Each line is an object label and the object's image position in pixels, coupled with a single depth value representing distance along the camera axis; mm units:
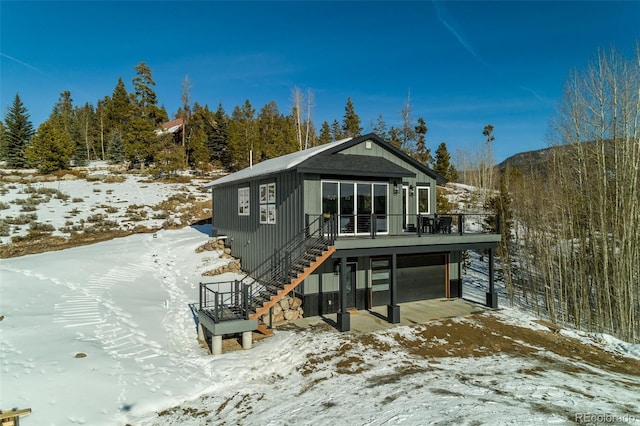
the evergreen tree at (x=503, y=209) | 22225
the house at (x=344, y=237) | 10578
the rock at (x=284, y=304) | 11344
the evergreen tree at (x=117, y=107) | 53781
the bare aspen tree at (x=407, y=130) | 35188
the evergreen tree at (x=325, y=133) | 53700
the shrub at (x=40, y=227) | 22616
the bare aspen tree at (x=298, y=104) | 36112
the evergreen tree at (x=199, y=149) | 46916
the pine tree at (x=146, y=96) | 42219
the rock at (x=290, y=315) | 11273
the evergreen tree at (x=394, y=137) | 40188
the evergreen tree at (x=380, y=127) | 46188
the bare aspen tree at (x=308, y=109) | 36397
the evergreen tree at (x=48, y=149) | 37719
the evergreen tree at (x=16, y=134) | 43781
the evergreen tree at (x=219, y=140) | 54219
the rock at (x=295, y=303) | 11500
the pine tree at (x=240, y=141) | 45750
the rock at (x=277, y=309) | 11164
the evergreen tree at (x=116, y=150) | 47875
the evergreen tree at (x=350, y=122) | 51625
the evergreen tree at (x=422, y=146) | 45400
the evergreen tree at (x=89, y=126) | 56594
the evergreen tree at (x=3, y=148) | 44947
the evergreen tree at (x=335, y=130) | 55088
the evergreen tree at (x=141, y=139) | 39781
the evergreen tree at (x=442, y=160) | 47891
